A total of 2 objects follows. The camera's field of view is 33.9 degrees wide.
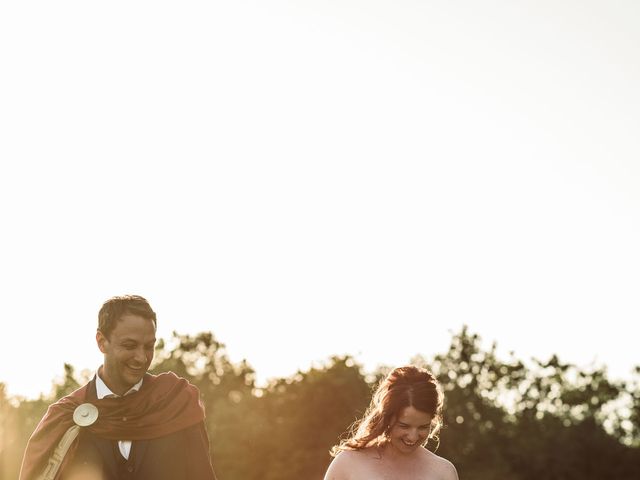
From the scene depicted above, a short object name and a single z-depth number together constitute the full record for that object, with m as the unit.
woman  7.92
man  6.71
